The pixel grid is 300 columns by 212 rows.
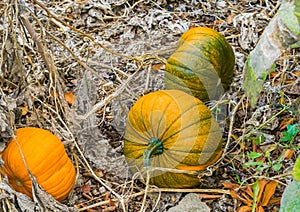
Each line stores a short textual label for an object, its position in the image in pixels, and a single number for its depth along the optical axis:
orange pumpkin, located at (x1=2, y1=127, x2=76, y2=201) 2.21
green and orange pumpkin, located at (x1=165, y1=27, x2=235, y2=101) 2.71
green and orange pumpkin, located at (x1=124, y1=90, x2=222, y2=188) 2.34
